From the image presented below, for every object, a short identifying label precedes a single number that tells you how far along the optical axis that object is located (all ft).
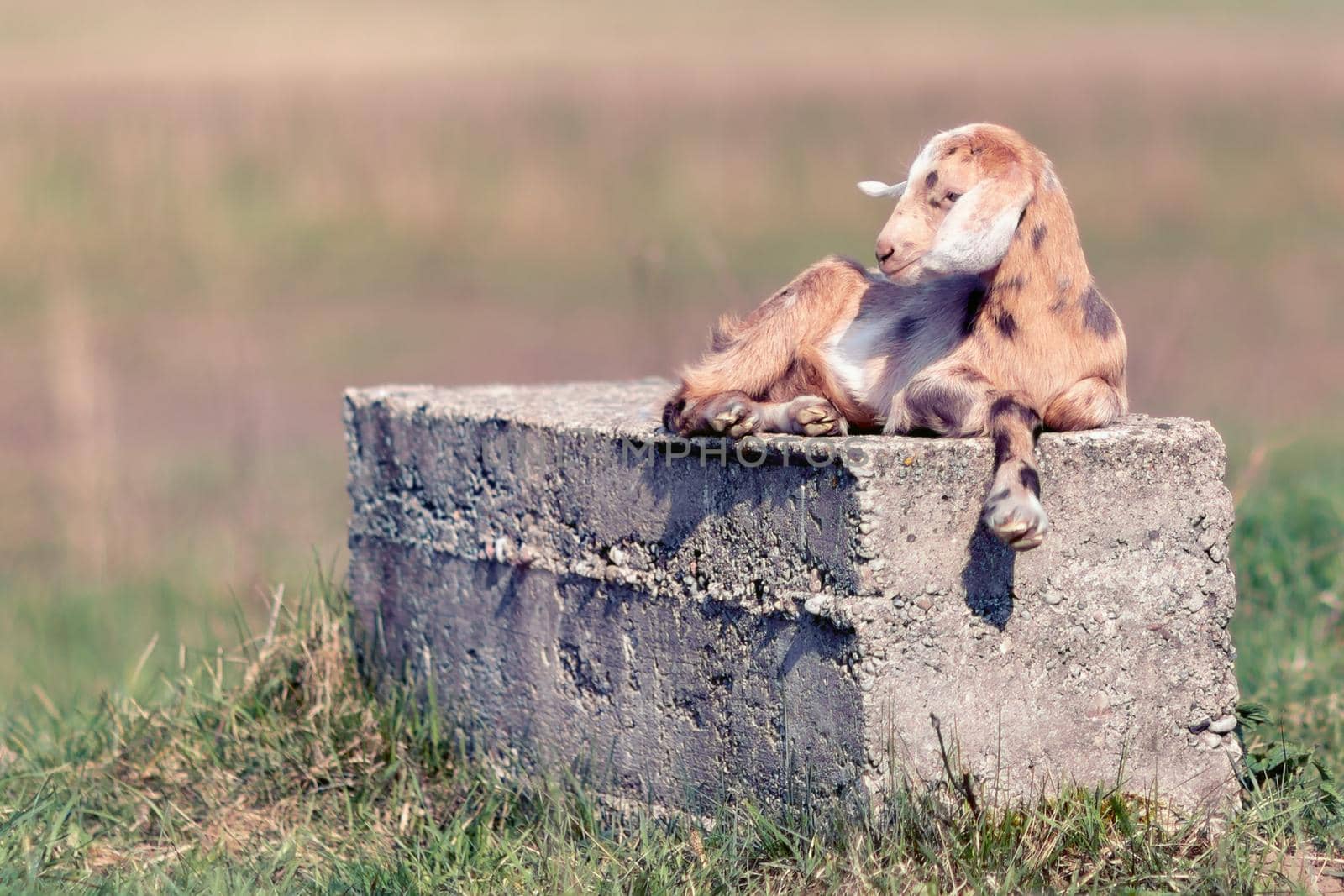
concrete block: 24.76
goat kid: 24.67
